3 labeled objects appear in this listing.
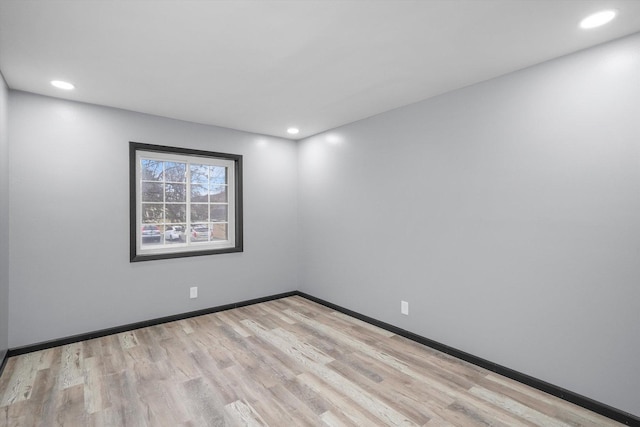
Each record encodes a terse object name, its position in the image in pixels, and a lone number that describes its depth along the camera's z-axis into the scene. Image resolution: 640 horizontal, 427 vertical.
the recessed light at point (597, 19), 1.72
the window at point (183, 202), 3.56
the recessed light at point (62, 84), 2.63
